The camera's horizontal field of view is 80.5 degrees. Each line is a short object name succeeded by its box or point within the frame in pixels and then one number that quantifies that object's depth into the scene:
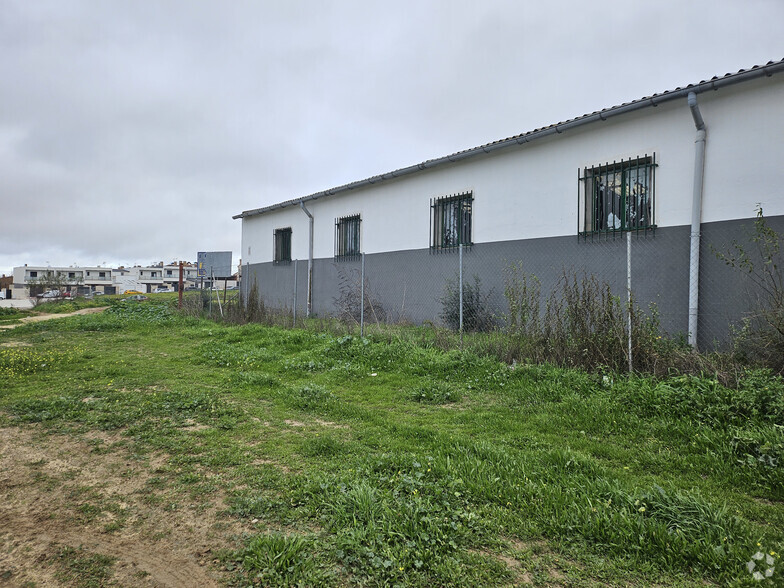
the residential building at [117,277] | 81.31
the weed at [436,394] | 5.32
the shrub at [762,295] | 5.29
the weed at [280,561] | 2.15
